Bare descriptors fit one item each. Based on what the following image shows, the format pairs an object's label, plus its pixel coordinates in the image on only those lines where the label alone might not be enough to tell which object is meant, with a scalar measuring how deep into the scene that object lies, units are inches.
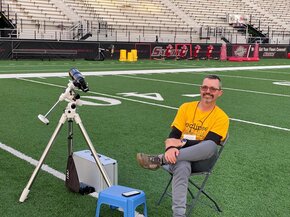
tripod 113.2
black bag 121.6
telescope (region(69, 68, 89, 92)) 111.2
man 102.7
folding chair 106.4
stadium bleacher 840.1
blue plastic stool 98.1
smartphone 99.7
